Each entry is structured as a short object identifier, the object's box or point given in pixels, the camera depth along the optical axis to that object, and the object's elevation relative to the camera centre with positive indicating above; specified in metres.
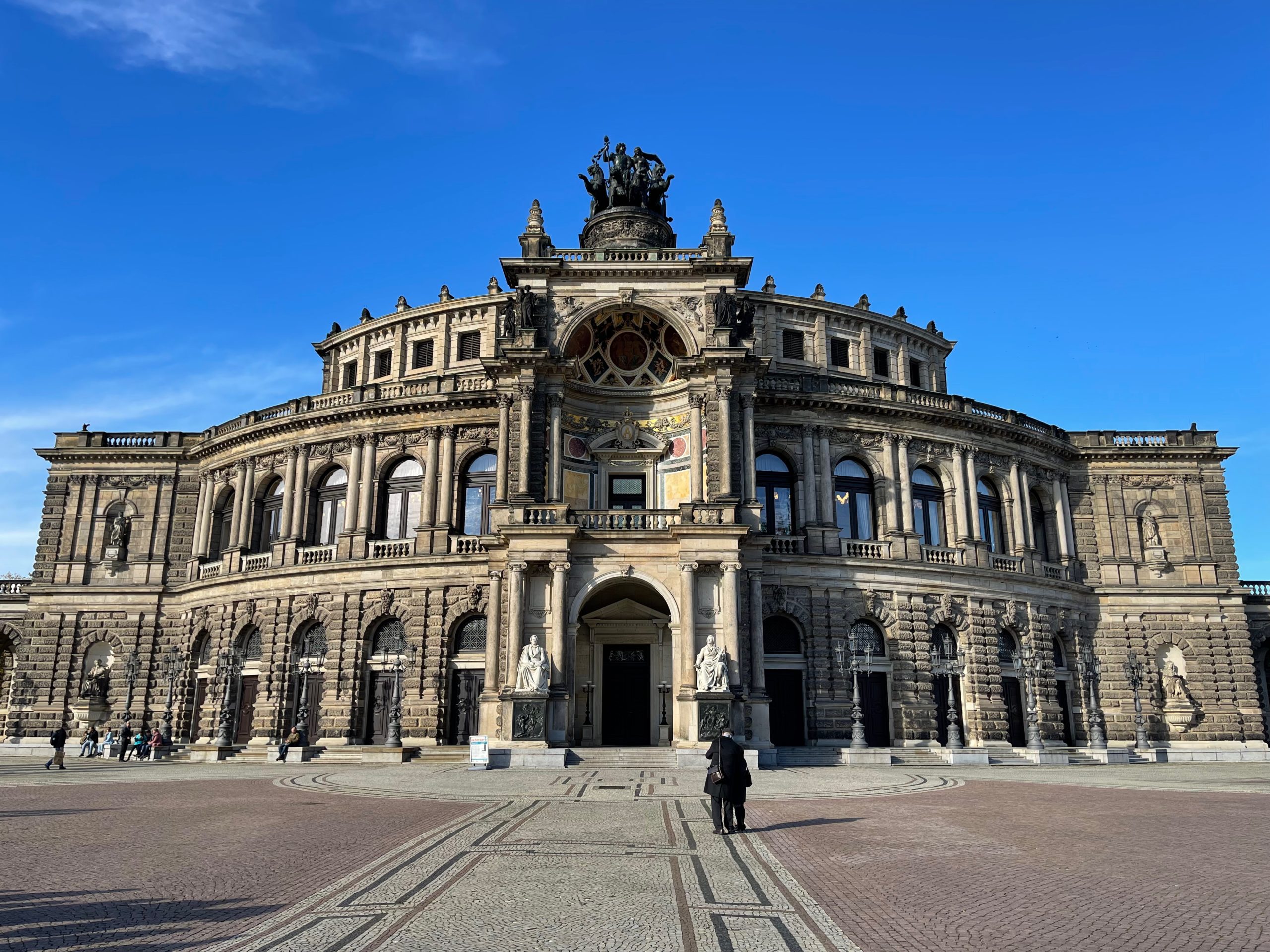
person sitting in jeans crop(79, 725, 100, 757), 42.50 -2.48
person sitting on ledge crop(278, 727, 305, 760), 36.91 -2.08
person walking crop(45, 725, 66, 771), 33.28 -2.06
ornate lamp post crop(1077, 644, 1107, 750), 40.66 +0.33
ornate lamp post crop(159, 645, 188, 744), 44.88 +1.01
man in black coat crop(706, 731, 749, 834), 15.50 -1.60
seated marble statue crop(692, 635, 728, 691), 31.75 +0.75
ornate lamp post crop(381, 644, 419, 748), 38.84 +1.15
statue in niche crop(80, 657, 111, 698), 46.97 +0.38
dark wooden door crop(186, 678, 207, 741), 45.25 -1.06
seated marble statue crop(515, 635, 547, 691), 32.22 +0.73
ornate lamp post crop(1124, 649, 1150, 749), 42.38 -0.27
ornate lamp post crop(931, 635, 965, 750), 41.09 +1.25
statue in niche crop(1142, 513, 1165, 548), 48.41 +8.36
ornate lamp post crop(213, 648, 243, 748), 40.09 +0.42
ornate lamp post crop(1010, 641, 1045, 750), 41.41 +1.03
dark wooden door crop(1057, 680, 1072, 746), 44.19 -0.85
